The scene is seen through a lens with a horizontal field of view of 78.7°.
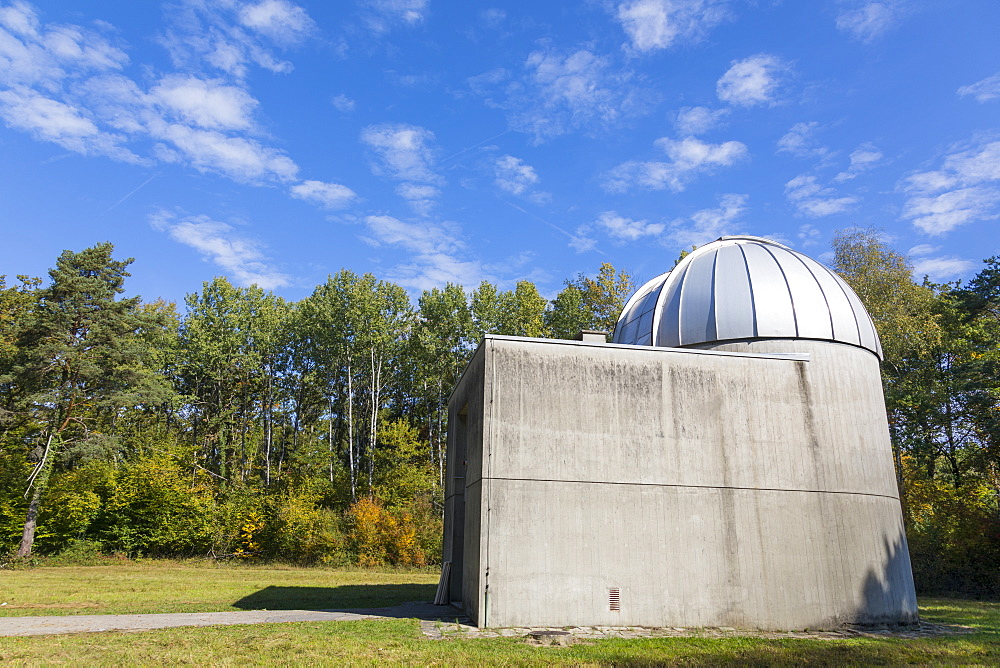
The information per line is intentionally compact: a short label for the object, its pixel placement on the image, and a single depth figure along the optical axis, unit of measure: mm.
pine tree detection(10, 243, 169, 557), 25688
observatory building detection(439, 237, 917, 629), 11031
